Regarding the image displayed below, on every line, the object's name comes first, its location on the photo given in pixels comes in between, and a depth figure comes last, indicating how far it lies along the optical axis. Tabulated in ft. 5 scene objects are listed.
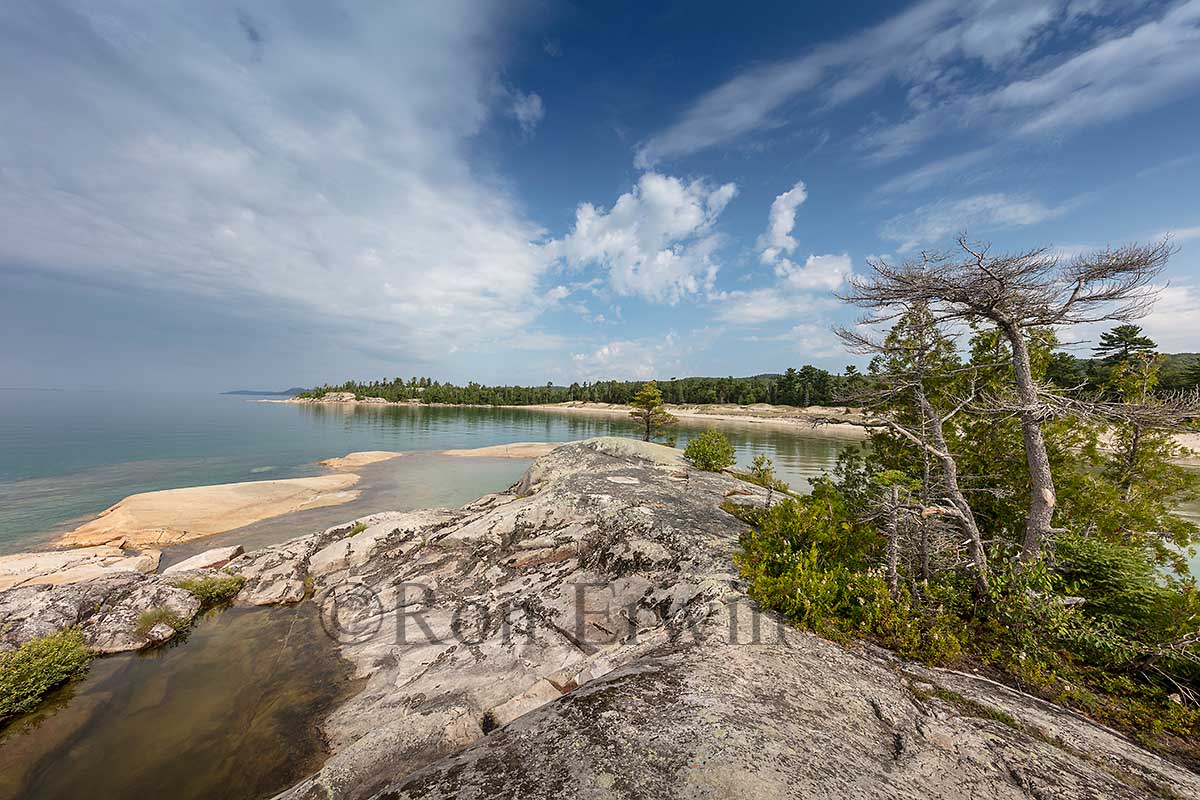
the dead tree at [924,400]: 21.08
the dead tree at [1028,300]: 20.12
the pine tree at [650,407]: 131.82
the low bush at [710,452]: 61.31
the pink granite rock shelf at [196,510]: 68.44
